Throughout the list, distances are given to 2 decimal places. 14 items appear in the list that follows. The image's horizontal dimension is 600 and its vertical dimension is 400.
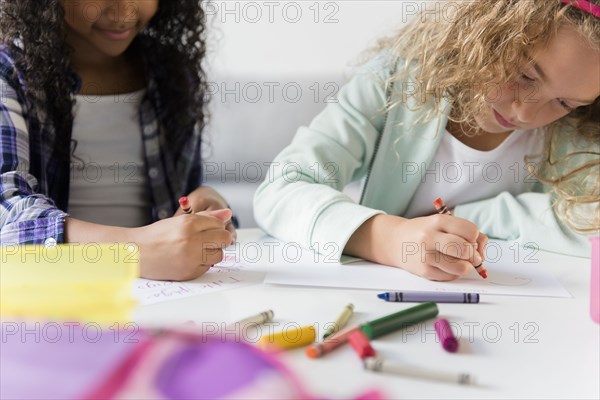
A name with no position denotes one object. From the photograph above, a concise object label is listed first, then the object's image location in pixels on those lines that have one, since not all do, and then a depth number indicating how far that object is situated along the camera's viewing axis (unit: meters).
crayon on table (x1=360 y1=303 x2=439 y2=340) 0.59
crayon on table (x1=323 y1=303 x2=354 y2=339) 0.59
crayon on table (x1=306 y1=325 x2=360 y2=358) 0.54
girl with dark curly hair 0.81
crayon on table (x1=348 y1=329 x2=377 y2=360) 0.55
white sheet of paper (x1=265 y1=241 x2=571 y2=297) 0.75
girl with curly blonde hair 0.86
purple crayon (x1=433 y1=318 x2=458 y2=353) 0.57
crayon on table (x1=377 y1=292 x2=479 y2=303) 0.69
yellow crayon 0.55
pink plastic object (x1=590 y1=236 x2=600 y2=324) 0.66
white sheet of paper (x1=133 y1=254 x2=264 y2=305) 0.69
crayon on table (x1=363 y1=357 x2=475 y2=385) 0.51
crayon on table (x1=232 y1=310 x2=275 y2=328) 0.61
